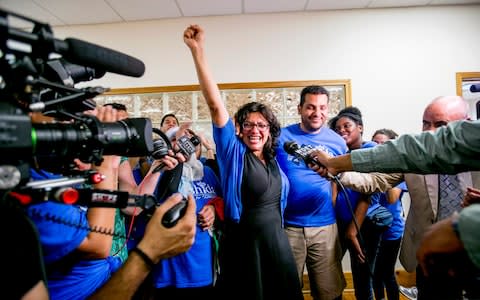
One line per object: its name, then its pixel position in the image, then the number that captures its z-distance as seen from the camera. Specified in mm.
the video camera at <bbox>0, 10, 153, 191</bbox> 404
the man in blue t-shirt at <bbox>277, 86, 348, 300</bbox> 1723
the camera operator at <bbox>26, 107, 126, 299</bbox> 602
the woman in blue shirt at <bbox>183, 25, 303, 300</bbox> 1458
